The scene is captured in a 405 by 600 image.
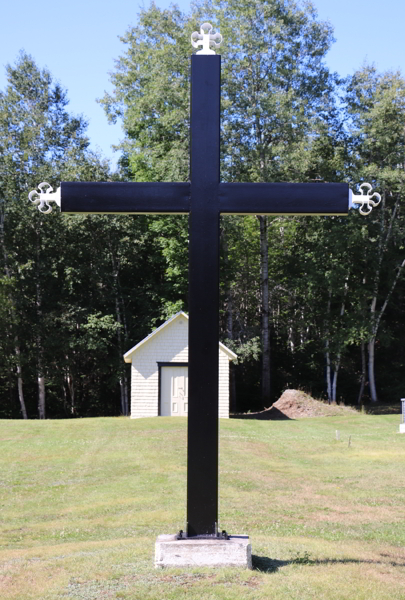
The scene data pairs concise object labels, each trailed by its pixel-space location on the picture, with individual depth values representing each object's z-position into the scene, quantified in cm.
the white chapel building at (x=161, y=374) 2694
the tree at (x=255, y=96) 3183
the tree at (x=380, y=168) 3244
